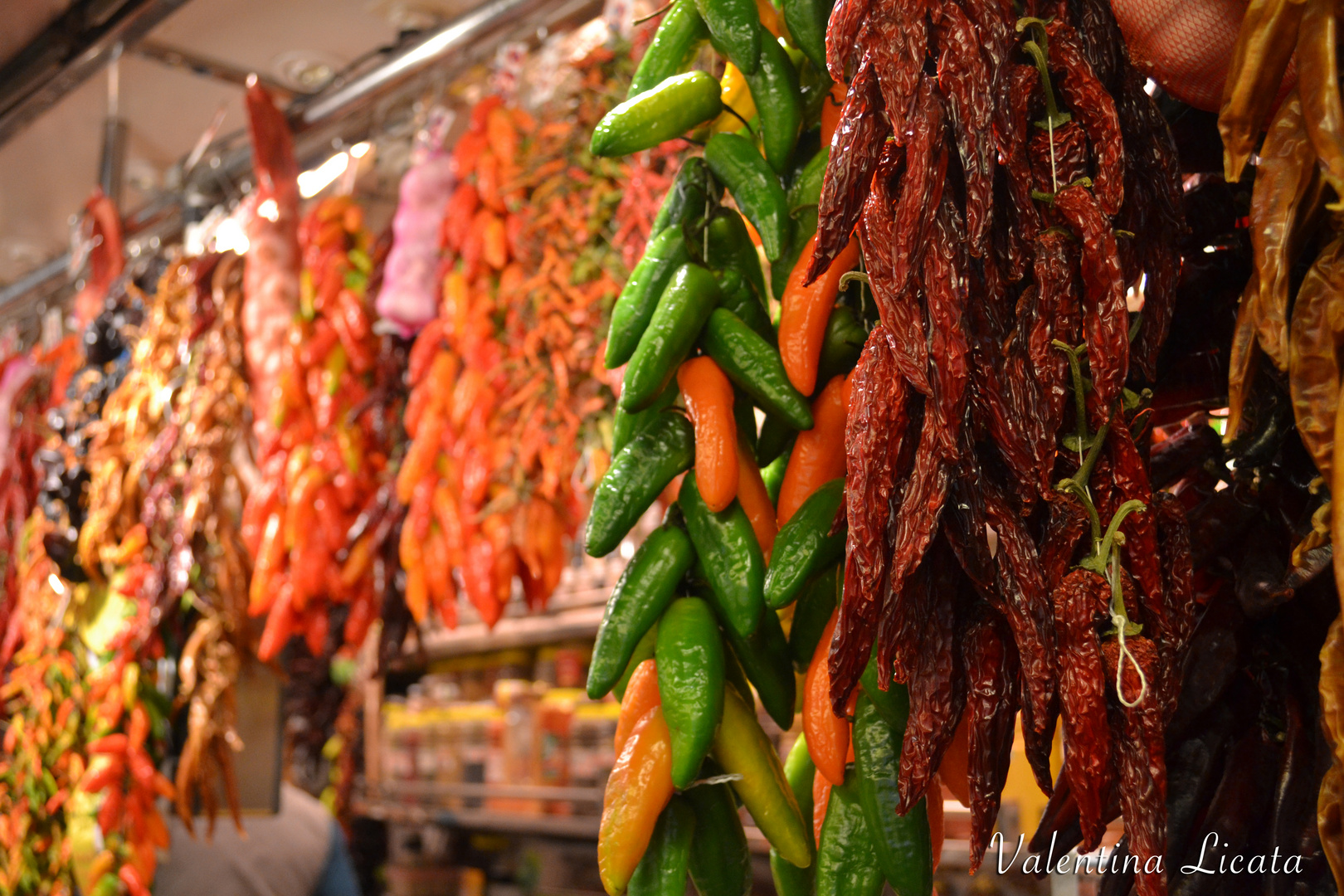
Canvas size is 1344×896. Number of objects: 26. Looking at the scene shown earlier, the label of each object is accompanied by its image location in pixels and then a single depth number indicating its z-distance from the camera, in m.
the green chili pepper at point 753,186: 1.10
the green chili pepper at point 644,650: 1.09
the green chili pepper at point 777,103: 1.14
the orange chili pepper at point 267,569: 2.49
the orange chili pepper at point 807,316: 1.05
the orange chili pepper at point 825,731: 0.97
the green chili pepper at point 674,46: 1.22
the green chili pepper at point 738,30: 1.13
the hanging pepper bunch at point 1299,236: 0.85
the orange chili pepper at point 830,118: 1.14
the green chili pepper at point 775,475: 1.18
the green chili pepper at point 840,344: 1.08
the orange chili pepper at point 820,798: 1.04
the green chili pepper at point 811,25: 1.12
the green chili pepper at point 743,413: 1.14
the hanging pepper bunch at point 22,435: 3.52
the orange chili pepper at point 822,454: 1.06
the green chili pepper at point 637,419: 1.14
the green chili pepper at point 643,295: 1.14
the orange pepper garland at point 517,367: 2.24
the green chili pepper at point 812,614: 1.06
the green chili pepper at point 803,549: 0.99
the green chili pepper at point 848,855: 0.96
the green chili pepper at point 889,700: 0.95
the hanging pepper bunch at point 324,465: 2.48
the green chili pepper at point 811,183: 1.12
